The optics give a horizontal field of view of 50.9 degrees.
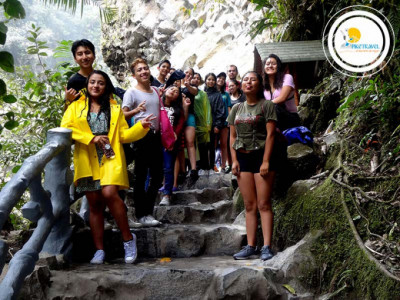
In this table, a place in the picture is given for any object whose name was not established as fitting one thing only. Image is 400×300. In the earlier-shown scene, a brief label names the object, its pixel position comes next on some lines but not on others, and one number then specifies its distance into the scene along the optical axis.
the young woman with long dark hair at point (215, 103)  6.93
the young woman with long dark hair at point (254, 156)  3.82
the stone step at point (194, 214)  4.97
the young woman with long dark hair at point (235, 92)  7.25
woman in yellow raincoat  3.60
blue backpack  4.54
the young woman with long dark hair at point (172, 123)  5.16
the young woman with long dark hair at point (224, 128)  7.14
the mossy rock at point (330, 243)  2.91
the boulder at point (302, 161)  4.37
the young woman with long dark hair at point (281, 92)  4.81
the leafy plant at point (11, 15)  2.96
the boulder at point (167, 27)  18.56
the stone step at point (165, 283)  3.01
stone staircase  3.01
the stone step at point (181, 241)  4.09
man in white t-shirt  4.35
